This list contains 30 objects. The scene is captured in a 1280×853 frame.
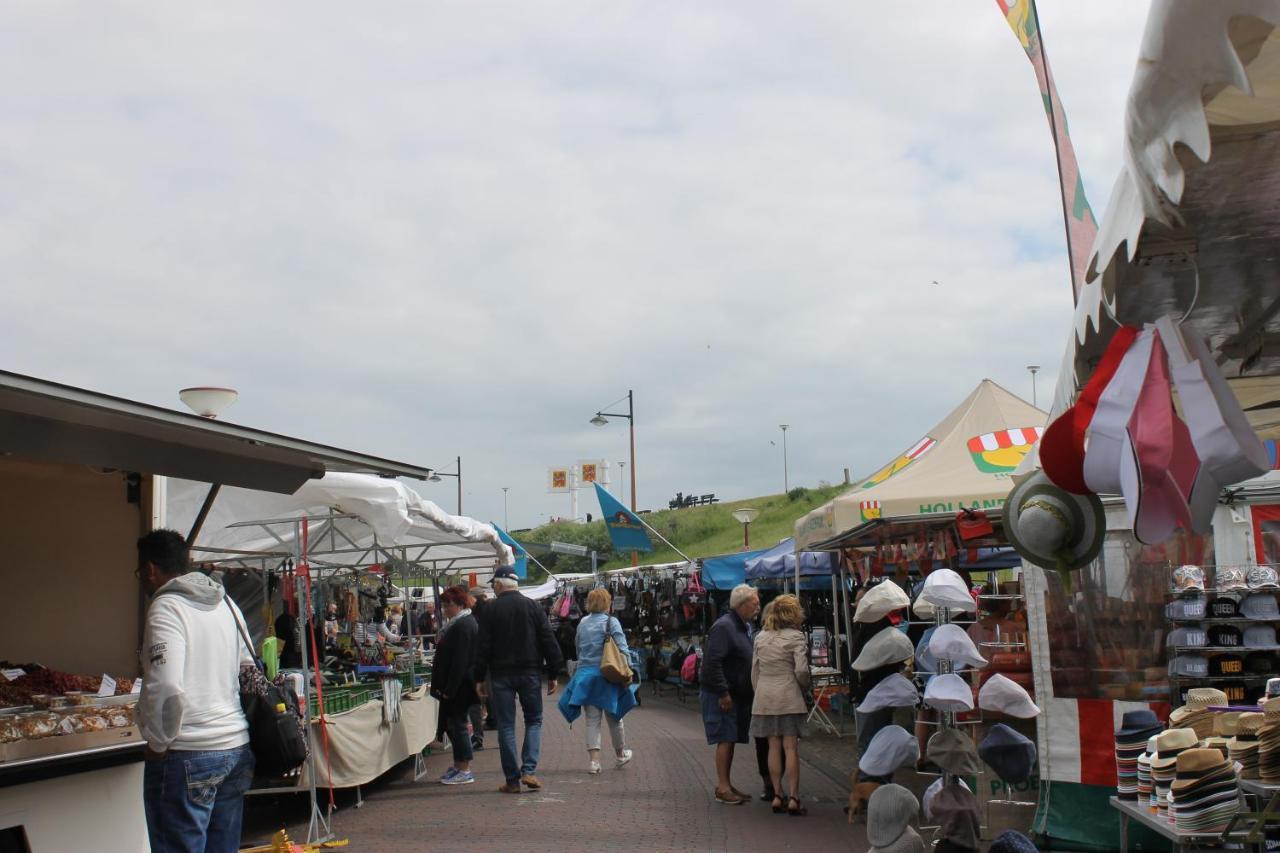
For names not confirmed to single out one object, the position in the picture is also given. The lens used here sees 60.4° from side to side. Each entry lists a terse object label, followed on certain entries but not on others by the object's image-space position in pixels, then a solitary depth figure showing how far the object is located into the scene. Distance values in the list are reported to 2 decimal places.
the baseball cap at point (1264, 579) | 7.62
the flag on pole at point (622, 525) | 18.17
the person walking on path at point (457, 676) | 10.84
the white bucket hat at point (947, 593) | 7.65
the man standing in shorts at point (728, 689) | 9.30
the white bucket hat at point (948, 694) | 6.44
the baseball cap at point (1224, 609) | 7.55
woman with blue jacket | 11.02
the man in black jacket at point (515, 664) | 9.97
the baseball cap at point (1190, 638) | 7.51
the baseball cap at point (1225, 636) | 7.47
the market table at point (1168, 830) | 5.15
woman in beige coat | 8.77
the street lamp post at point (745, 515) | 25.73
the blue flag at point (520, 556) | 15.78
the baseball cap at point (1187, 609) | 7.55
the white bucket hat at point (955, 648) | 6.81
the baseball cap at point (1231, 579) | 7.70
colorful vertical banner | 4.50
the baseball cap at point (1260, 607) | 7.53
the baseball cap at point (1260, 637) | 7.48
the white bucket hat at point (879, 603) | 9.67
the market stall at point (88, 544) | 4.50
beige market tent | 9.42
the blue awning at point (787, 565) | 17.83
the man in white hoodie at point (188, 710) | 4.40
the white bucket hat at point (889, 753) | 6.11
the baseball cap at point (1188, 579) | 7.68
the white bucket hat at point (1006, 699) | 6.64
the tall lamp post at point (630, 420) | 33.34
